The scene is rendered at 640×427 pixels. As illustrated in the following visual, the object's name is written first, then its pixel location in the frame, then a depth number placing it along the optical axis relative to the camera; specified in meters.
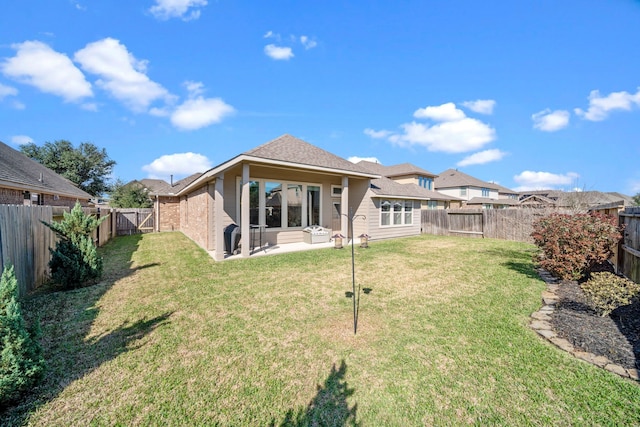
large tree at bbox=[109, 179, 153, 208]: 21.78
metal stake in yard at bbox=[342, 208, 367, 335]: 3.69
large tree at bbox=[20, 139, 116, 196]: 31.04
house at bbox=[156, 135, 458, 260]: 8.66
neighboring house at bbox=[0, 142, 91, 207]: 9.49
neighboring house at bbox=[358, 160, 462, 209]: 25.86
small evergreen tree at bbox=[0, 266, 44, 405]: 2.26
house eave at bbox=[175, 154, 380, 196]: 8.10
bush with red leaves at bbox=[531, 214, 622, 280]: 5.95
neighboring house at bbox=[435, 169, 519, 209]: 34.22
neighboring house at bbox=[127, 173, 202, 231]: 17.89
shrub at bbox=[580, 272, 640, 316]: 3.98
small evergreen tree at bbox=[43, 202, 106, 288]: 5.35
